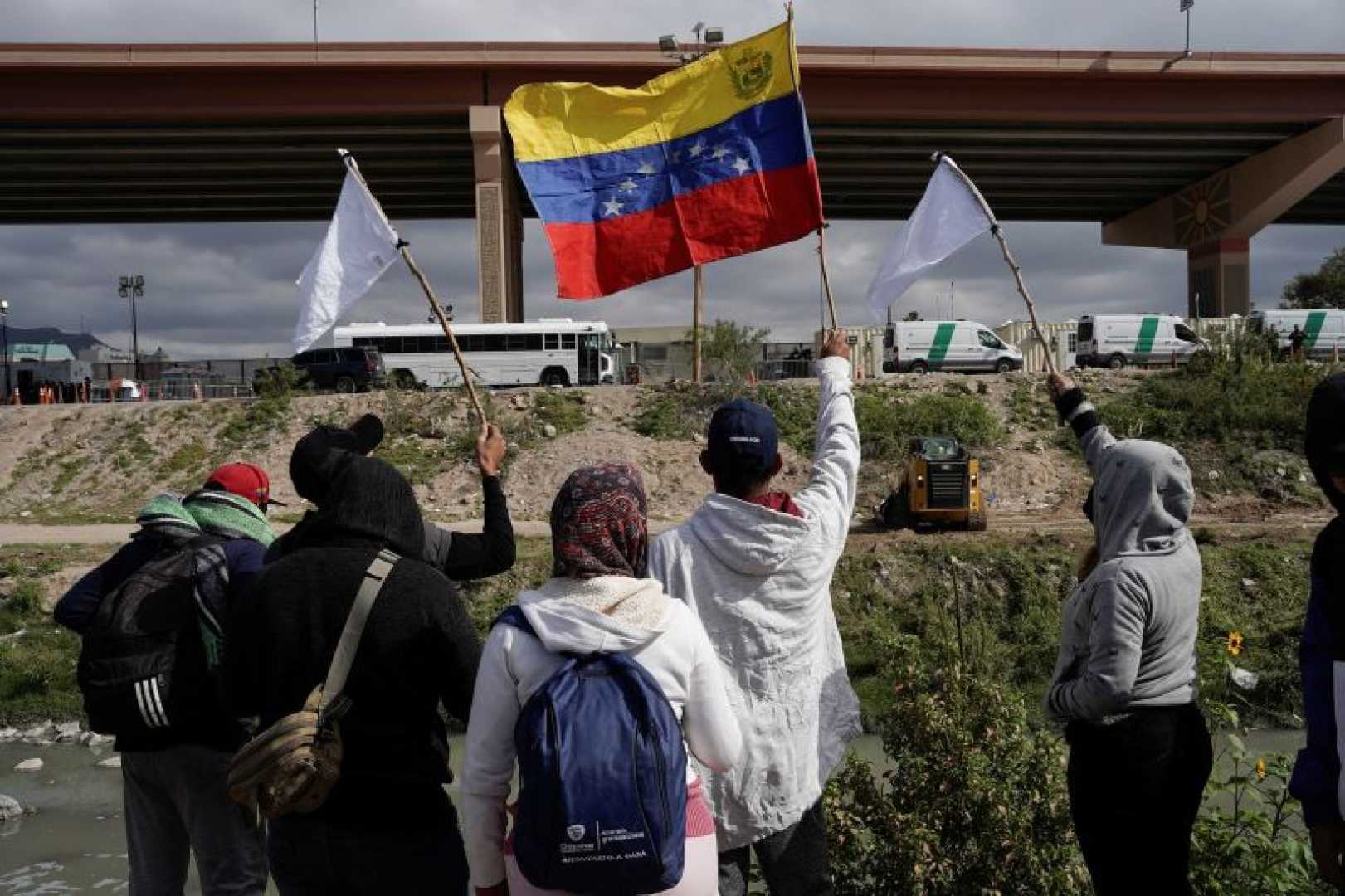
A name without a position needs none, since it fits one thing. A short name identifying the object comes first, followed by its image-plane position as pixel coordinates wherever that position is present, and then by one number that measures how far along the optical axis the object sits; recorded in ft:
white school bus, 103.96
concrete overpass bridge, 100.83
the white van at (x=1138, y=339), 113.19
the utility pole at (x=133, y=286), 203.92
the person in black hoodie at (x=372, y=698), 9.10
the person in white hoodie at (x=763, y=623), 10.22
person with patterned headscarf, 8.05
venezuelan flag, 18.63
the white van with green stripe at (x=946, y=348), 110.11
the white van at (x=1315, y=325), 118.42
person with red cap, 11.73
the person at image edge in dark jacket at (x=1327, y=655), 8.79
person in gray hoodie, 10.64
